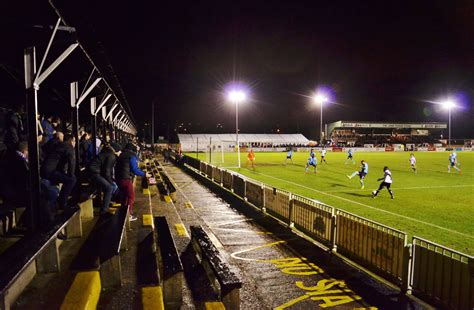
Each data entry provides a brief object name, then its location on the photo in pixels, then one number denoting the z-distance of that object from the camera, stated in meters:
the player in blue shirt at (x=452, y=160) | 27.67
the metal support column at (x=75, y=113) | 8.54
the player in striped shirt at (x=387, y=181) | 16.03
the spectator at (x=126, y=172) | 7.50
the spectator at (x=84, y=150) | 10.81
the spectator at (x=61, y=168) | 6.28
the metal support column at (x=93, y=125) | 10.91
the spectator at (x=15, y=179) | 5.23
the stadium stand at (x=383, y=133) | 92.38
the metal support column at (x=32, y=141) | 4.73
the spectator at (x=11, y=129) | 7.14
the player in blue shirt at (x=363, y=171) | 19.09
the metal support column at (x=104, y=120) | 14.91
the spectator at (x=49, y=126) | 9.05
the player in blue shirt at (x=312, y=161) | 26.46
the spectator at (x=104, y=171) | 7.18
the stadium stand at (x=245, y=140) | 70.06
